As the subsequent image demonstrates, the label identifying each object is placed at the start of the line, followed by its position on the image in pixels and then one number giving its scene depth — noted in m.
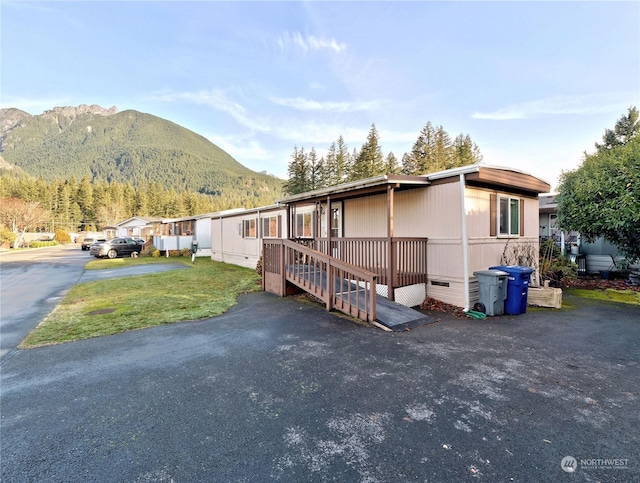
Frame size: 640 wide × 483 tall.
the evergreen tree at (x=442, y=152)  32.56
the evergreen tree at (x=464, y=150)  35.50
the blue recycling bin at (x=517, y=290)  6.72
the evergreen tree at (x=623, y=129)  22.98
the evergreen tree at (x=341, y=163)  37.44
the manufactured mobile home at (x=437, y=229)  7.10
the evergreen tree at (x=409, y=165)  33.73
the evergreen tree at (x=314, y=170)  38.47
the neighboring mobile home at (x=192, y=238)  22.81
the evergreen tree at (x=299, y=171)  38.22
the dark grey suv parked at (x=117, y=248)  21.88
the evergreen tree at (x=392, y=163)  35.97
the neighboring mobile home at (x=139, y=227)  35.29
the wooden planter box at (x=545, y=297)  7.15
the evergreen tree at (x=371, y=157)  33.94
